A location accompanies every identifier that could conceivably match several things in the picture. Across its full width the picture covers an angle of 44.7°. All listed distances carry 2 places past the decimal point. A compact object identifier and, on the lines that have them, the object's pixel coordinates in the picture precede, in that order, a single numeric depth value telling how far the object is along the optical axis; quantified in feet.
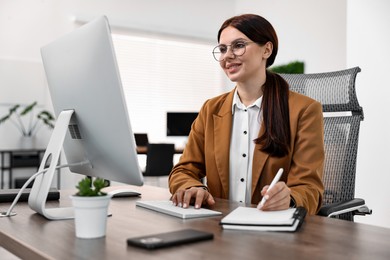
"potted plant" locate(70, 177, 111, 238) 3.03
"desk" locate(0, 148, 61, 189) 16.69
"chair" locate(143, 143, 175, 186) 16.98
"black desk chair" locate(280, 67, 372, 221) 5.90
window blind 20.15
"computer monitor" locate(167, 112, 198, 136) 19.58
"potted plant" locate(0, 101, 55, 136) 16.72
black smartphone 2.84
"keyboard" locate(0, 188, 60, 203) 4.97
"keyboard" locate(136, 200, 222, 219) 3.89
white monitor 3.58
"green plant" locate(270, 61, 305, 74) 18.48
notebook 3.36
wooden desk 2.73
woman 5.17
